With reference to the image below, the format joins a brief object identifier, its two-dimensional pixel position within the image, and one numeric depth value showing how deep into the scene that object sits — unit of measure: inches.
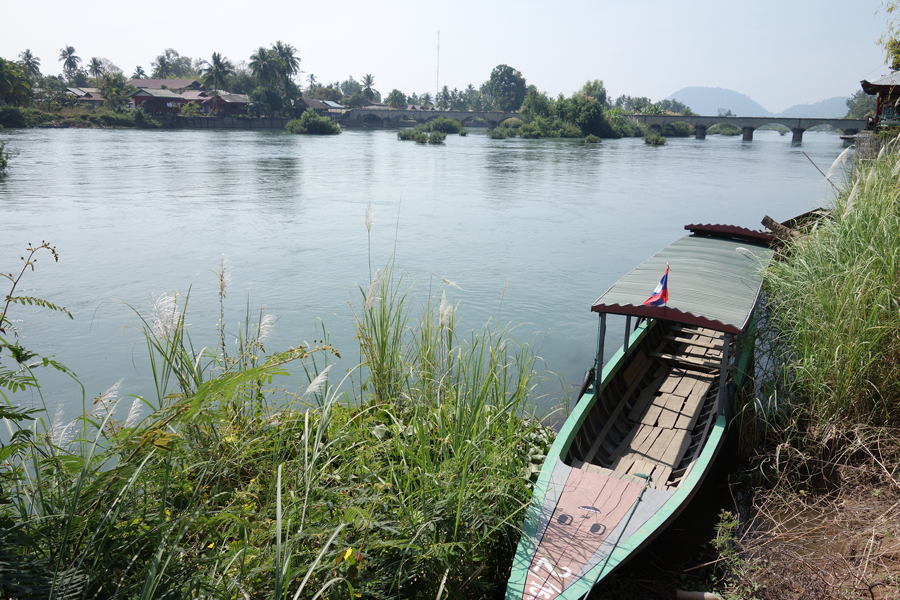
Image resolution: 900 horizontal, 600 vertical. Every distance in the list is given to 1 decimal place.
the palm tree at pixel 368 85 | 4557.1
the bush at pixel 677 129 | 2856.8
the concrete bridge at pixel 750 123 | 2260.1
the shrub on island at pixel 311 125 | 2363.4
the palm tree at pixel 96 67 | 3883.9
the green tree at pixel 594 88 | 3971.5
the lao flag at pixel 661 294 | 204.5
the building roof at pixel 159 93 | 2621.8
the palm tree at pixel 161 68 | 4017.2
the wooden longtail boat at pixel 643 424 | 148.5
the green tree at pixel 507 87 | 4618.6
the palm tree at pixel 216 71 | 2994.6
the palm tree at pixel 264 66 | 3078.2
